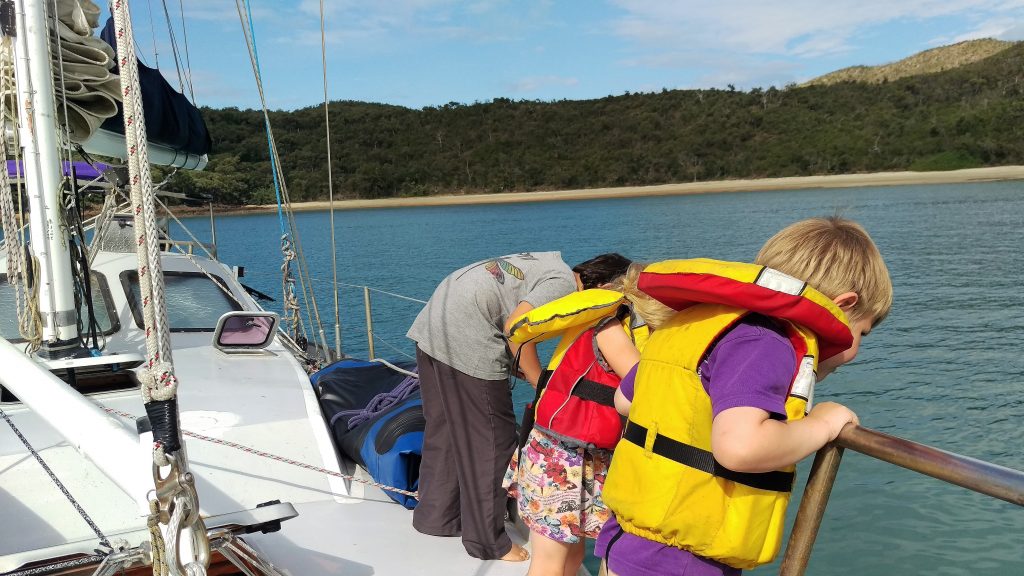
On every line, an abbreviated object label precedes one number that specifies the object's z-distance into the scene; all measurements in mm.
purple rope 3926
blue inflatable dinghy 3502
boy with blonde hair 1348
